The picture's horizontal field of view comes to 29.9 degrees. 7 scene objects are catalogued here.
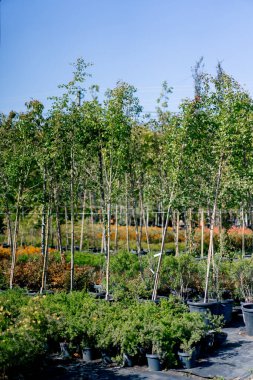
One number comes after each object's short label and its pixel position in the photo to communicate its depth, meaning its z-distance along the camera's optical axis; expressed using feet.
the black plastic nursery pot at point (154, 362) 21.44
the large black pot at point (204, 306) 28.43
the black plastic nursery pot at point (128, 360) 21.99
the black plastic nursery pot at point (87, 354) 22.82
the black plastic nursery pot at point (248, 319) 26.73
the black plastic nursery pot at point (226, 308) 29.22
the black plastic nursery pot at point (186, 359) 21.52
